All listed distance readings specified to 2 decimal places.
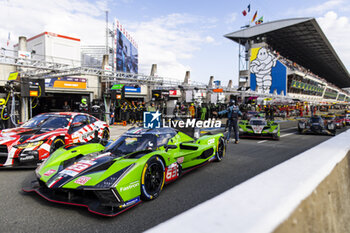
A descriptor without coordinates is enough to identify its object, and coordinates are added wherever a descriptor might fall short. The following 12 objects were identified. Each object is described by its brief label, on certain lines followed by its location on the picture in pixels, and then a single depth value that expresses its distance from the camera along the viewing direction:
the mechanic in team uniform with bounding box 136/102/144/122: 17.73
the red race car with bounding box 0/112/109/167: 5.13
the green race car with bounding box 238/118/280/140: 10.27
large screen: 31.17
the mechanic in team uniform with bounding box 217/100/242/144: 9.31
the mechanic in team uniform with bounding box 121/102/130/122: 17.20
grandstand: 49.28
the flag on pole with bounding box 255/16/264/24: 55.81
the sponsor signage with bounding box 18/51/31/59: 13.55
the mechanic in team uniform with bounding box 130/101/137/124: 17.59
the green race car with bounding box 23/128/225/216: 3.03
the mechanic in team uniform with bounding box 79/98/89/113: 14.64
